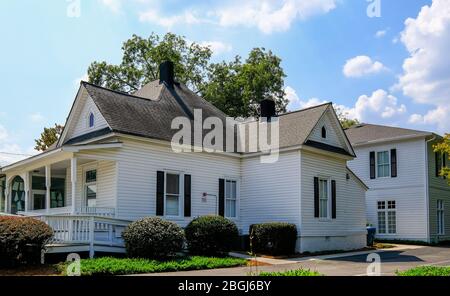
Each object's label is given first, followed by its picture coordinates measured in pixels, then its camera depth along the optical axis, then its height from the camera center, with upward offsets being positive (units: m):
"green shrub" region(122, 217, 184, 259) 16.81 -1.56
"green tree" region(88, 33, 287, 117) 43.91 +10.26
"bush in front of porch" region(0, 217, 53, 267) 14.58 -1.40
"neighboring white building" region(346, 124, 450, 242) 30.80 +0.49
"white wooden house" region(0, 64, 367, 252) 19.05 +0.55
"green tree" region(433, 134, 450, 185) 21.45 +1.93
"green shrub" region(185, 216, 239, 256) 18.92 -1.64
